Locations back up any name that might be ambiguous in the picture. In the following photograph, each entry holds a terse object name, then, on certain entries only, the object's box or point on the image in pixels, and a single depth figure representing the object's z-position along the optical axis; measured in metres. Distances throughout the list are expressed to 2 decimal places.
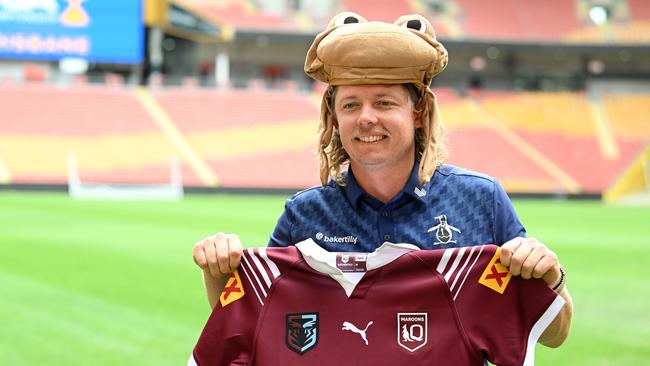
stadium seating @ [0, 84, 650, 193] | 31.27
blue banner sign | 33.53
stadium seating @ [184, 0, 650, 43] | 39.38
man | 2.61
